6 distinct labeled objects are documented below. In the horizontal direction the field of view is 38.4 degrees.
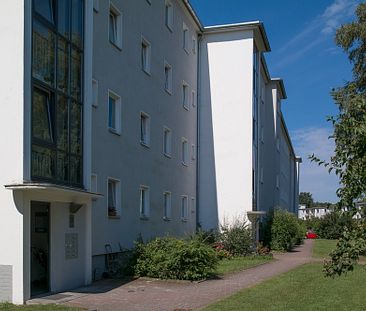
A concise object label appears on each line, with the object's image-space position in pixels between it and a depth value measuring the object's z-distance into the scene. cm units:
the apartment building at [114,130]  1125
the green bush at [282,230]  3120
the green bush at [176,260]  1534
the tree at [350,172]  530
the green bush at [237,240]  2516
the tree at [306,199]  15756
